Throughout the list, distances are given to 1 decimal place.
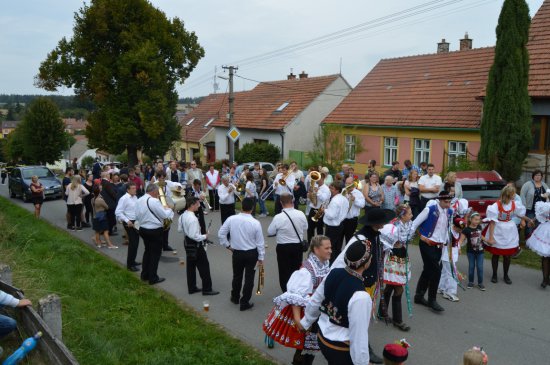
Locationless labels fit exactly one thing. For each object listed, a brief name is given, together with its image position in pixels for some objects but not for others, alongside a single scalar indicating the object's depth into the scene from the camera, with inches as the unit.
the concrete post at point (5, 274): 257.9
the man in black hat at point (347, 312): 148.0
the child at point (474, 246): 336.5
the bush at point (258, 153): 1168.2
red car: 465.4
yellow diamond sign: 832.6
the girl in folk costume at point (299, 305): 195.3
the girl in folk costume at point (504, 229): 344.5
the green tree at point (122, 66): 997.8
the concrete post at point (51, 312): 211.9
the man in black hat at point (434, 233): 287.3
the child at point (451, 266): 311.3
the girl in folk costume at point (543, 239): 337.4
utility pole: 904.9
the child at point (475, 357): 131.3
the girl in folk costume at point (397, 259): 257.0
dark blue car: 844.6
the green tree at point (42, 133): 1780.3
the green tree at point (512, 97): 619.8
